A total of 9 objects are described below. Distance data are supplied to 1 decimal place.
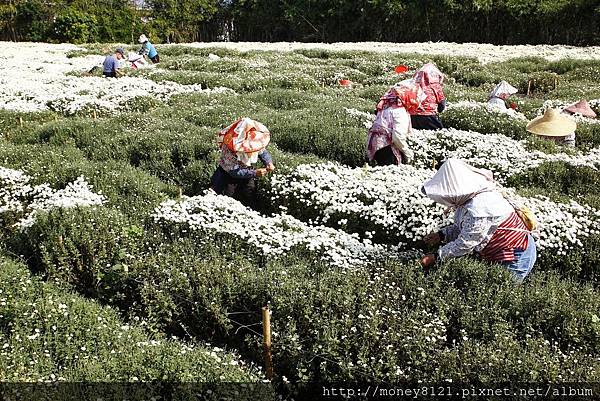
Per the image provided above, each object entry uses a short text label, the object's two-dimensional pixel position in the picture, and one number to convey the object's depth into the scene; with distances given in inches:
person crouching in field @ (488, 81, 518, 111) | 601.2
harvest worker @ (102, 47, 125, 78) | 807.7
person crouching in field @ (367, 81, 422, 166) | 359.6
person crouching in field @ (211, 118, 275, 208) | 321.4
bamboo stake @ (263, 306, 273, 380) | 209.8
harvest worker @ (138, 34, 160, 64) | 1059.3
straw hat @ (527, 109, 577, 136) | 415.1
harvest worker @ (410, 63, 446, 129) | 453.1
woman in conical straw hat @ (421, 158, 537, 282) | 229.1
